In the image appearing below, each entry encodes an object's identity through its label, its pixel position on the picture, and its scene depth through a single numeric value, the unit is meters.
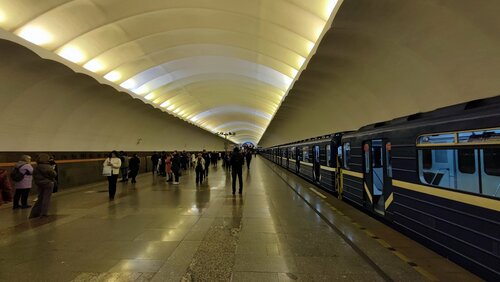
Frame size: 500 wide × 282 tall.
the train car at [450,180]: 4.30
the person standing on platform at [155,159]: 24.07
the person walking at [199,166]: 16.76
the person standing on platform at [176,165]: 17.27
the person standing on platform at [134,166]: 17.80
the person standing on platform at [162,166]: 22.33
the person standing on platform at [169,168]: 18.47
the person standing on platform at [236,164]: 12.91
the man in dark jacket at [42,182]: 8.38
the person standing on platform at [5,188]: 9.37
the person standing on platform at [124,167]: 17.76
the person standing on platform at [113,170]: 11.49
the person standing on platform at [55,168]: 12.44
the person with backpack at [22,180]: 9.36
